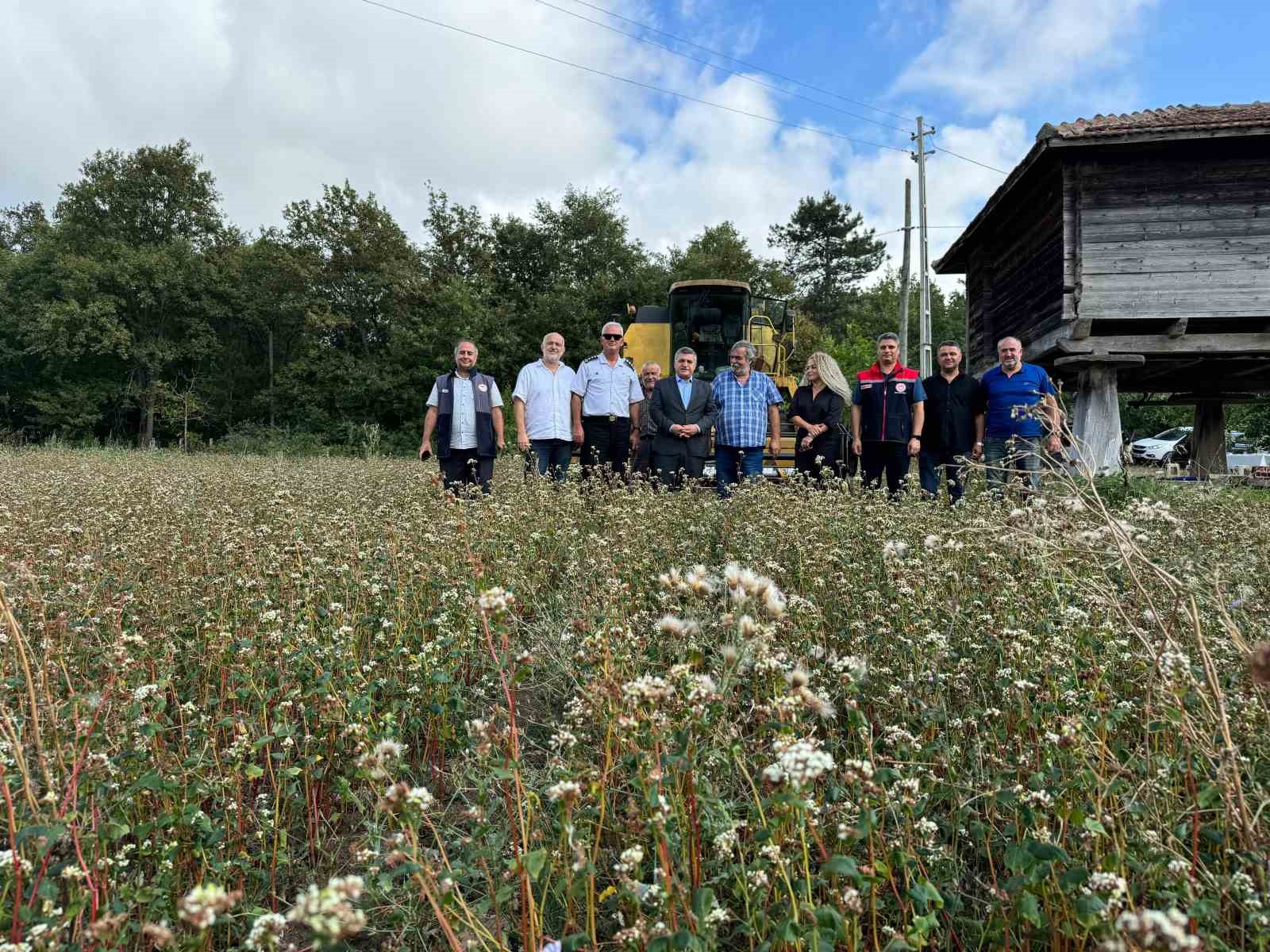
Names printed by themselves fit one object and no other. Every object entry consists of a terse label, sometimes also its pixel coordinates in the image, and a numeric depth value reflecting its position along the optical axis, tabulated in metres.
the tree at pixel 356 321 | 32.25
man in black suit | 7.92
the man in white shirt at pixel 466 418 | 7.14
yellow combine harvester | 14.98
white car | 33.81
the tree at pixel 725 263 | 42.12
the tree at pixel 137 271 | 33.53
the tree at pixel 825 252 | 54.38
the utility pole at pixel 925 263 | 22.62
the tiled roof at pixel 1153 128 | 11.32
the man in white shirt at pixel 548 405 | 7.47
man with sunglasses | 7.87
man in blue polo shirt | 7.01
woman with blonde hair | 8.02
